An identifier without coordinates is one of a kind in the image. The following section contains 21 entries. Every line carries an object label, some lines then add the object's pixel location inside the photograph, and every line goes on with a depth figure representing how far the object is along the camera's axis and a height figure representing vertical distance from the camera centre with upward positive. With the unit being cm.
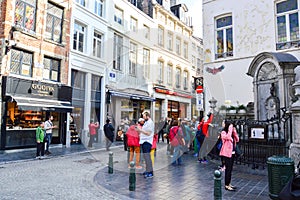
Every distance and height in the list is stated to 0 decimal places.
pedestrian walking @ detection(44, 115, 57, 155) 1055 -86
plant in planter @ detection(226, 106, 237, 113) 1170 +24
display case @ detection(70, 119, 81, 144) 1414 -129
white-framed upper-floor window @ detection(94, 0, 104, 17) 1606 +717
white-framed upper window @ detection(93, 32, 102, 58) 1079 +362
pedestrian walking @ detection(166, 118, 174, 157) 1010 -151
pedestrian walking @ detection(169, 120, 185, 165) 796 -82
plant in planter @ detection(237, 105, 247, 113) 1164 +25
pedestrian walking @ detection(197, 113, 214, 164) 817 -82
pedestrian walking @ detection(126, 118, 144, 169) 630 -84
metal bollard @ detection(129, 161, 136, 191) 513 -143
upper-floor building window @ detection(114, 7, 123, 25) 1298 +567
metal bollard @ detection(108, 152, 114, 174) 687 -161
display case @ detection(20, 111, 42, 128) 1250 -35
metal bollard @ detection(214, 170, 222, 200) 394 -121
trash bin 432 -107
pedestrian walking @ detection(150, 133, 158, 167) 660 -89
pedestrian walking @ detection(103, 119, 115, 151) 808 -74
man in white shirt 585 -65
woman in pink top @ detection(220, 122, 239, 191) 523 -79
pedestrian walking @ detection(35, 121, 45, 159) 980 -118
